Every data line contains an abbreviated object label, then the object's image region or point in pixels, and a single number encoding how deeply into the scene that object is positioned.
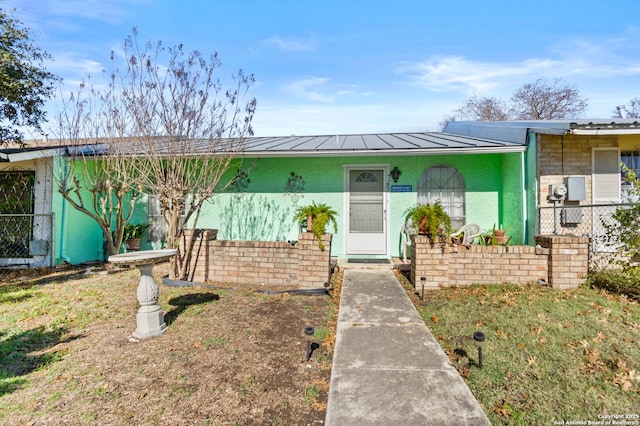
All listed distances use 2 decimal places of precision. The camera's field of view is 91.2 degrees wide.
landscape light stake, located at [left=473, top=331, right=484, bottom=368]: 2.96
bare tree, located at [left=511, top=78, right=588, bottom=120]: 23.80
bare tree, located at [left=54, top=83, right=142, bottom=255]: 7.16
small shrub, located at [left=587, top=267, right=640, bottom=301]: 4.95
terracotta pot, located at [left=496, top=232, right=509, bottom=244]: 7.37
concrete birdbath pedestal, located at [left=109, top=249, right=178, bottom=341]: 3.79
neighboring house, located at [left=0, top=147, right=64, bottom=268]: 7.86
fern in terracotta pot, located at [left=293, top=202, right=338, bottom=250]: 5.68
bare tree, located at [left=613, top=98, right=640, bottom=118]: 23.14
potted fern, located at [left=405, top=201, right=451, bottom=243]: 5.58
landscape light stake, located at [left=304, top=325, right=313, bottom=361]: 3.16
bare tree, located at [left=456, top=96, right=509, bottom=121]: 26.31
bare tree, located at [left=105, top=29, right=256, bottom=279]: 5.94
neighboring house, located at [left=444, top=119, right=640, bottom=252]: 6.84
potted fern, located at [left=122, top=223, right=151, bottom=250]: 8.59
